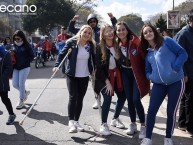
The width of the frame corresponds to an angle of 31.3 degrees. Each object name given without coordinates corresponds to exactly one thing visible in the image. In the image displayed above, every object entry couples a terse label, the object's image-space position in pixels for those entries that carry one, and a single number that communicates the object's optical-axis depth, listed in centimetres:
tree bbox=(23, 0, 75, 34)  4622
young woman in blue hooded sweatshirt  474
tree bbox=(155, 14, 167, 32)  2002
